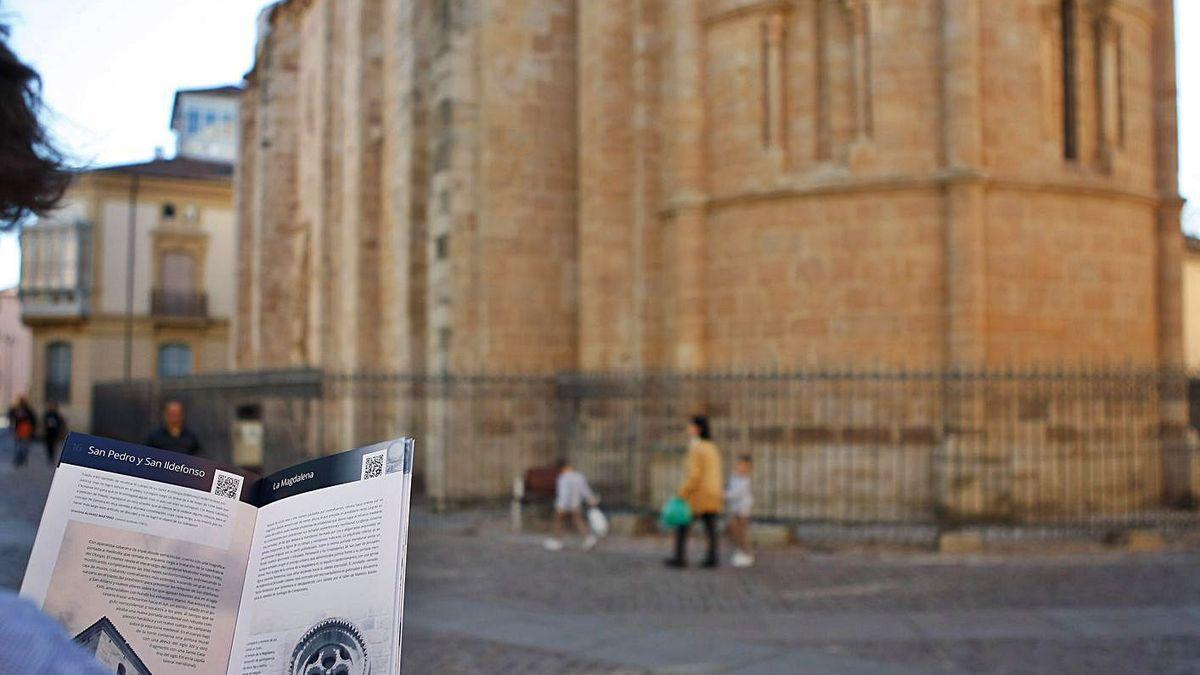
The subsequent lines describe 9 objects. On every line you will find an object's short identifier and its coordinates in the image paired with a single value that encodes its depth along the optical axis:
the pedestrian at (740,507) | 11.51
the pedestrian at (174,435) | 10.52
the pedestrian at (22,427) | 25.51
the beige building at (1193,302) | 39.59
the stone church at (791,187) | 14.43
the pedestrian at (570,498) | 13.05
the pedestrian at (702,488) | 11.27
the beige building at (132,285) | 42.44
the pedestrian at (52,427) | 26.50
